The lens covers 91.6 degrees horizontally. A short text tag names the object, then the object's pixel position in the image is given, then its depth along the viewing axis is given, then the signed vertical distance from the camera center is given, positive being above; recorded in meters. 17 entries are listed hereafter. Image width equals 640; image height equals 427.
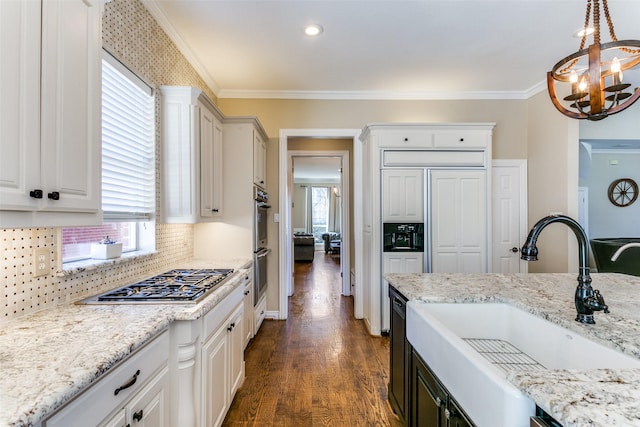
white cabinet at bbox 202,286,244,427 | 1.59 -0.85
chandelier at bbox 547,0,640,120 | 1.62 +0.83
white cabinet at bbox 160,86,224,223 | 2.32 +0.48
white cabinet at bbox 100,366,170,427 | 1.02 -0.69
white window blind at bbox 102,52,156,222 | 1.80 +0.46
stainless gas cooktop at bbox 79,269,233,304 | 1.49 -0.39
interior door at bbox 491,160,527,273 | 3.85 +0.07
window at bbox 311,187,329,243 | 12.26 +0.30
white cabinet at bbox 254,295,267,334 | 3.28 -1.06
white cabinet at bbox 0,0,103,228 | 0.89 +0.34
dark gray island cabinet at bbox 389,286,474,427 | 1.14 -0.76
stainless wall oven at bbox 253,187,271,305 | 3.16 -0.29
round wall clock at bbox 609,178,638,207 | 6.45 +0.57
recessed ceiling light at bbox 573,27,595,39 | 2.49 +1.57
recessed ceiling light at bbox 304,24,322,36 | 2.51 +1.55
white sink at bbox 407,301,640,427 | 0.81 -0.49
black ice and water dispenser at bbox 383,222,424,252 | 3.40 -0.21
